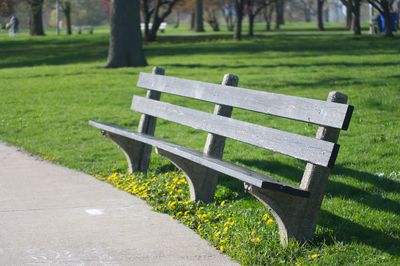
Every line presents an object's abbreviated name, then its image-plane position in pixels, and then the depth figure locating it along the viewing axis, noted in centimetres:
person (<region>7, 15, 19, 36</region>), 4119
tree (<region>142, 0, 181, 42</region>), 4091
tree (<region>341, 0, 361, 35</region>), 4136
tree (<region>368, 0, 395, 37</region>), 3825
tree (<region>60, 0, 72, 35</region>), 5834
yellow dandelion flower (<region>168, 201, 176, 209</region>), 720
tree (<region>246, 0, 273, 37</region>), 4410
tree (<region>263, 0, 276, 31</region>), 6160
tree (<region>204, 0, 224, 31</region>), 6289
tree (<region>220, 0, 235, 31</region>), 6468
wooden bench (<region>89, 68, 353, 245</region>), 554
